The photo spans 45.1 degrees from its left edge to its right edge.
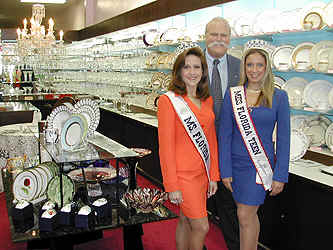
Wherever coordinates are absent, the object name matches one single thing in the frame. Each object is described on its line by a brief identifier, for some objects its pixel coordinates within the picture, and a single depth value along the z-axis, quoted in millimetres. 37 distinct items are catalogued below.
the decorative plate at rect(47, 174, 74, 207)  2898
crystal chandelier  7531
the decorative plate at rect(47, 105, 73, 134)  2904
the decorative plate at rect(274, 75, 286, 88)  3612
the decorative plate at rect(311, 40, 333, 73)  3143
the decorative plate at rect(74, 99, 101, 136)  2906
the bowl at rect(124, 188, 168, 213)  2781
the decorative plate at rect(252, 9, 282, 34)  3646
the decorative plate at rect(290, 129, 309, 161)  3109
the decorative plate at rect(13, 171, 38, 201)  2970
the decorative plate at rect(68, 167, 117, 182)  3111
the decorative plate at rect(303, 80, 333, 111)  3254
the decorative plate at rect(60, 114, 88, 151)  2773
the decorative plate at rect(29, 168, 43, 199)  3023
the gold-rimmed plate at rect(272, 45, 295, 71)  3533
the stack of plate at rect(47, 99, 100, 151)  2797
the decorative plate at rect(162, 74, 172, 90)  5594
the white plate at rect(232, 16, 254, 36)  3931
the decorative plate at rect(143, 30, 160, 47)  5934
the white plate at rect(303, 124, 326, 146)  3291
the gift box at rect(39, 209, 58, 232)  2518
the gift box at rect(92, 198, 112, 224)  2654
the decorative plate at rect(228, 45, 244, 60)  4090
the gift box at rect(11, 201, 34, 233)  2584
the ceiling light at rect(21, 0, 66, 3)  11916
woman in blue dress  2416
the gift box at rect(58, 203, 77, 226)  2576
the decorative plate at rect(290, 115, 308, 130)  3457
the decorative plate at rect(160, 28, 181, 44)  5368
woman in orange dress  2373
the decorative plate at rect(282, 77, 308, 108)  3418
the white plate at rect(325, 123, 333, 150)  3189
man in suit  2752
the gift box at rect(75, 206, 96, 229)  2574
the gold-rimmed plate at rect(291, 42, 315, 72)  3334
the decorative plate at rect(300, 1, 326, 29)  3172
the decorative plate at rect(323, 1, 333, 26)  3068
